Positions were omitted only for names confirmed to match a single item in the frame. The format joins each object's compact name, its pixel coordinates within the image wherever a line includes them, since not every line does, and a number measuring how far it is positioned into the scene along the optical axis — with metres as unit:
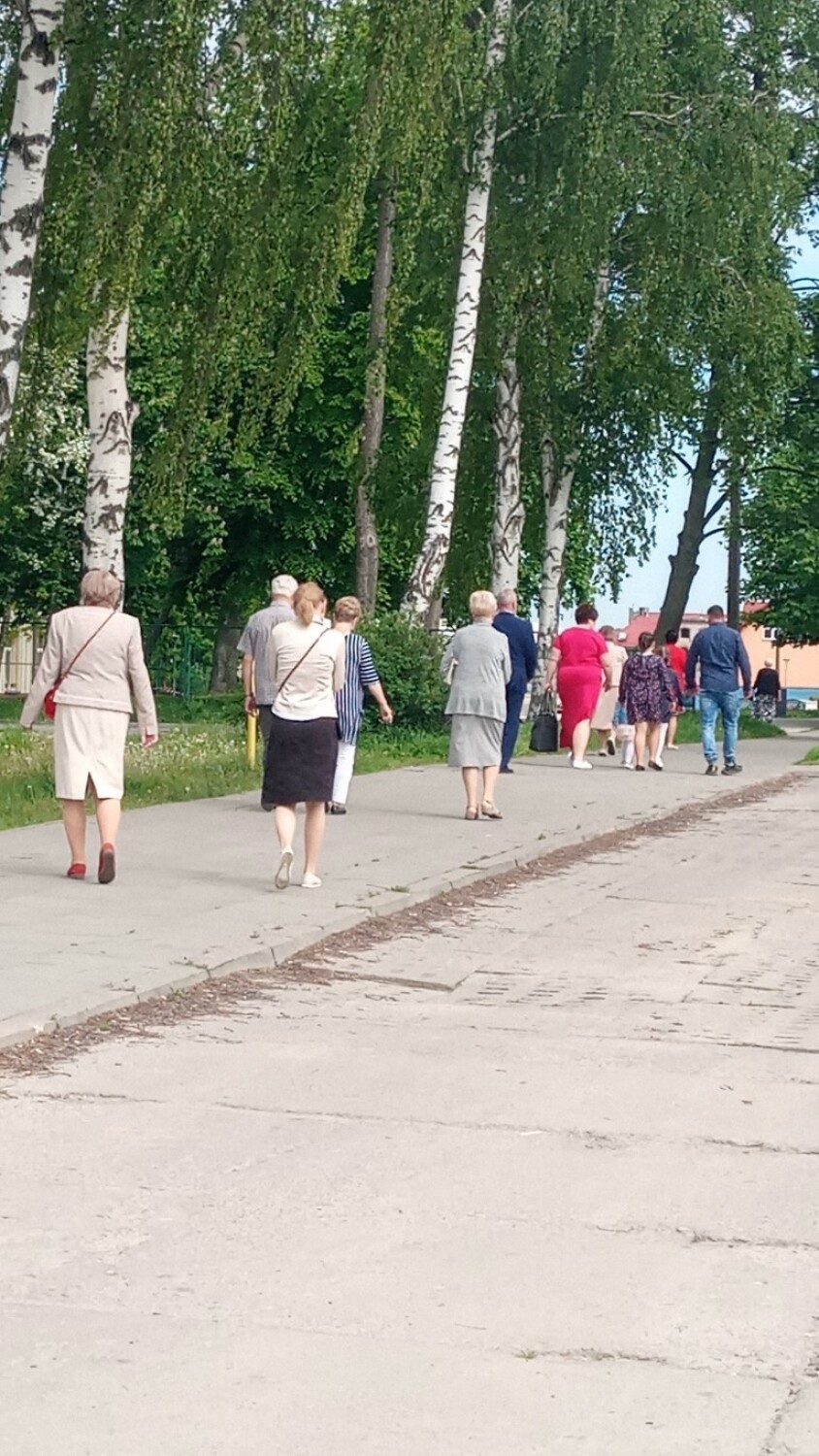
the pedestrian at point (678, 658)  36.72
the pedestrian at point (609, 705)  30.80
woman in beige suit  13.34
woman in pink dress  26.27
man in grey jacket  18.34
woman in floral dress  27.73
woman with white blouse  13.60
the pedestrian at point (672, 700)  28.27
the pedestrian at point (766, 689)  61.41
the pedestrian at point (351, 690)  18.42
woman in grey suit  18.30
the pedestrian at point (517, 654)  22.58
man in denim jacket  27.03
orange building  160.62
